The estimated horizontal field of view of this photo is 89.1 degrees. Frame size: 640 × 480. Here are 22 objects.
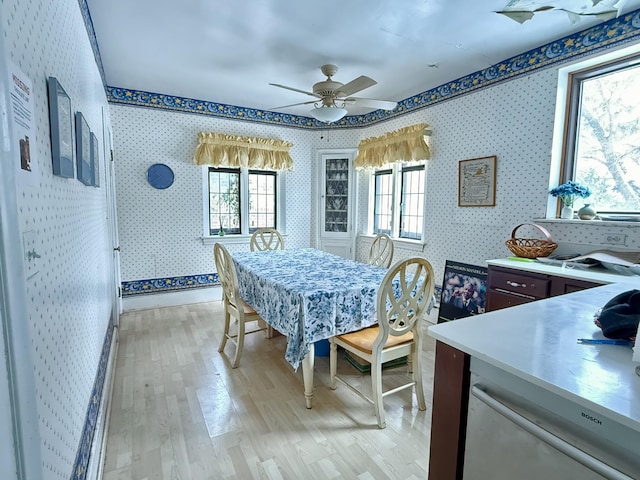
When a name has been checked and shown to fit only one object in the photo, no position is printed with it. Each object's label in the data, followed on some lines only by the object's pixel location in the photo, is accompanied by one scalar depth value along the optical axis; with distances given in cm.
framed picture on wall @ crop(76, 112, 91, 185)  145
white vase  262
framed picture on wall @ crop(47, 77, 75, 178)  105
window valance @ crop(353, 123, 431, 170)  380
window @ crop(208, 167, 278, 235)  455
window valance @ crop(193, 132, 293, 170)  424
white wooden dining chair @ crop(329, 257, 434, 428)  190
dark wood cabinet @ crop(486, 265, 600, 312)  214
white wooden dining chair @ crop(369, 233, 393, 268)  336
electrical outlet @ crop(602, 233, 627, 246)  230
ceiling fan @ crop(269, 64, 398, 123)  284
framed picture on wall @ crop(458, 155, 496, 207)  316
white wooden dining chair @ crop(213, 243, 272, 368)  262
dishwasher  68
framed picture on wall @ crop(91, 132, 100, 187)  191
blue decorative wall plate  402
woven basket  257
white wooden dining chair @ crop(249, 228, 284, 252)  405
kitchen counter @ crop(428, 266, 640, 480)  74
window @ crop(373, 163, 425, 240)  414
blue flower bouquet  252
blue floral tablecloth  202
